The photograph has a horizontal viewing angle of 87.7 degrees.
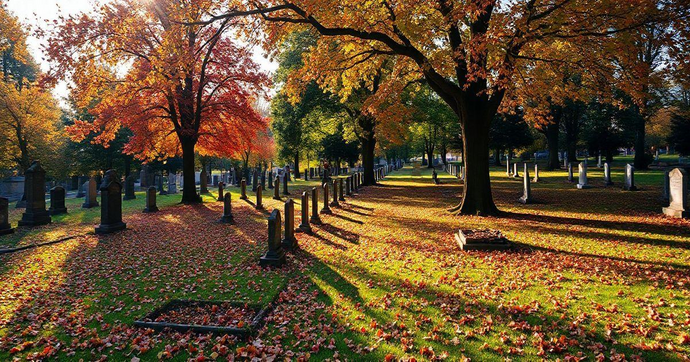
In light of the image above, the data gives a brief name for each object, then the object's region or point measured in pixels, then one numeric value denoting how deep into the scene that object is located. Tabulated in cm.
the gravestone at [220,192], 2085
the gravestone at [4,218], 1120
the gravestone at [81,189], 2500
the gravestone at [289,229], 864
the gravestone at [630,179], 1755
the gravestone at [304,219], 1118
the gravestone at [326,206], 1520
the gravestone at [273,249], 758
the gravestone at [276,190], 2123
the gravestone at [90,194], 1803
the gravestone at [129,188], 2212
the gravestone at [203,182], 2604
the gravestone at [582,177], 1971
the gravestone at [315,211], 1274
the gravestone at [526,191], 1560
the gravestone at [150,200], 1636
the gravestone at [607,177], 2009
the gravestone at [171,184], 2688
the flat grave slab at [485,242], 828
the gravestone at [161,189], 2687
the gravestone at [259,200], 1692
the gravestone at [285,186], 2323
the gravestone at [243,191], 2114
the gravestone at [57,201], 1560
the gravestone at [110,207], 1155
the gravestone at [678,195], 1093
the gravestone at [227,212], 1321
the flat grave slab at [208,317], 468
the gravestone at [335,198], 1700
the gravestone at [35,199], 1281
